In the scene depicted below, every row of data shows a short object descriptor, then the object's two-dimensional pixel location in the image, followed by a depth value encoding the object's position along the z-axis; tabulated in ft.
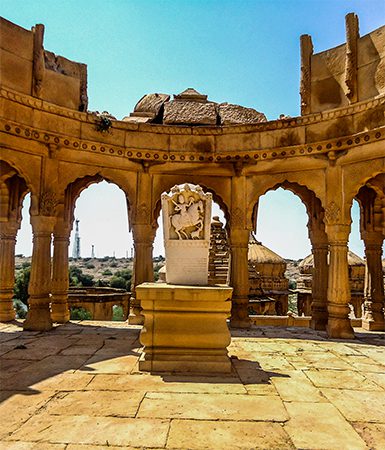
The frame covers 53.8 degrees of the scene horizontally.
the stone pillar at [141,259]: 34.27
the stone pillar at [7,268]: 35.58
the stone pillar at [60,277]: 35.45
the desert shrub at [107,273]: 253.03
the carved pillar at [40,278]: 29.91
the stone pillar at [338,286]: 29.60
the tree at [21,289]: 116.98
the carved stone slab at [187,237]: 20.70
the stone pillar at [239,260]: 33.65
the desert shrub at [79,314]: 89.66
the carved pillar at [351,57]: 29.60
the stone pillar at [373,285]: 36.50
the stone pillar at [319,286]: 34.32
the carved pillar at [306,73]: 32.48
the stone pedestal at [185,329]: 17.58
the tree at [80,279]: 150.87
